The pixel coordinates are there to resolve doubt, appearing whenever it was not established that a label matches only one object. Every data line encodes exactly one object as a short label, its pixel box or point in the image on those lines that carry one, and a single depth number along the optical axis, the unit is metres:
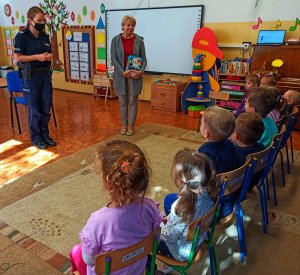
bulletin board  6.45
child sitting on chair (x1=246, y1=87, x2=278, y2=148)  2.20
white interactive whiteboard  5.13
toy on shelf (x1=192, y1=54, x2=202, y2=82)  4.99
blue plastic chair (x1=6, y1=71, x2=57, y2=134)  3.80
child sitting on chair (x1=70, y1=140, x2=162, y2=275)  0.98
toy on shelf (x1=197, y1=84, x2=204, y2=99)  5.11
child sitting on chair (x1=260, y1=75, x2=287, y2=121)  2.52
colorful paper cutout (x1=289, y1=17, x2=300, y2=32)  4.32
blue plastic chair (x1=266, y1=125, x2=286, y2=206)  1.85
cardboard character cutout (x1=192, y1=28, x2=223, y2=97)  4.83
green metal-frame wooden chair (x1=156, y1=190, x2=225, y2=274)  1.07
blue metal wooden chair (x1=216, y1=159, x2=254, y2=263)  1.32
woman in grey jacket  3.58
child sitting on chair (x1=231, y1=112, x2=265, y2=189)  1.73
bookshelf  4.67
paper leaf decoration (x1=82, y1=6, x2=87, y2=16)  6.29
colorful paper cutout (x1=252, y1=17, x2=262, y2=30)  4.59
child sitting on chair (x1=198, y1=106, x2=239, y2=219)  1.51
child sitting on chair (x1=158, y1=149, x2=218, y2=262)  1.18
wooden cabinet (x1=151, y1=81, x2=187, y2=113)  5.24
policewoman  2.96
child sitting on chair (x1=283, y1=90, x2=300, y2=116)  3.03
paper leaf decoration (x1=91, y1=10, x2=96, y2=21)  6.21
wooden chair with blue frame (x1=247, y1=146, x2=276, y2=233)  1.53
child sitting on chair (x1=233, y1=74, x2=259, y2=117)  3.19
